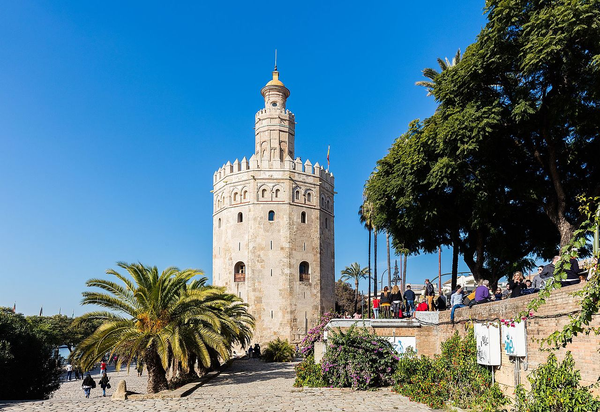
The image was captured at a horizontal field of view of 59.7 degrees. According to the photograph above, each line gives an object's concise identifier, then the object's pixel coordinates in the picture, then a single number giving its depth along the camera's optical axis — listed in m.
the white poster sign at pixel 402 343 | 14.58
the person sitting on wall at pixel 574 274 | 9.42
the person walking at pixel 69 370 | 37.74
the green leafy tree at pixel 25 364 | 18.00
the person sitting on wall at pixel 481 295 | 12.10
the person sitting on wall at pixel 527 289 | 11.56
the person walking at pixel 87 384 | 21.18
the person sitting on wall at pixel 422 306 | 16.69
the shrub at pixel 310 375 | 14.86
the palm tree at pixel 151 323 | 15.80
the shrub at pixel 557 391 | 6.84
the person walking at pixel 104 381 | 22.54
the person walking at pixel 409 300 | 17.59
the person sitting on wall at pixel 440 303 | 16.70
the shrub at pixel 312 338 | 17.69
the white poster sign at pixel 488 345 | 9.70
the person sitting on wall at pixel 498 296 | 14.14
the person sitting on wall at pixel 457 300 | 12.91
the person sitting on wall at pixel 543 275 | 10.43
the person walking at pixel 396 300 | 18.25
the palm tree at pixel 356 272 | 62.56
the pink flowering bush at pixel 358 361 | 13.91
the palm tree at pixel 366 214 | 38.63
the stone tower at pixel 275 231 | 36.75
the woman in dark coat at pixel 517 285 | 11.60
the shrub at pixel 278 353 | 31.15
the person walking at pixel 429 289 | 17.57
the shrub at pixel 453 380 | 9.71
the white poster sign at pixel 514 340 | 8.92
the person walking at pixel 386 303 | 18.25
